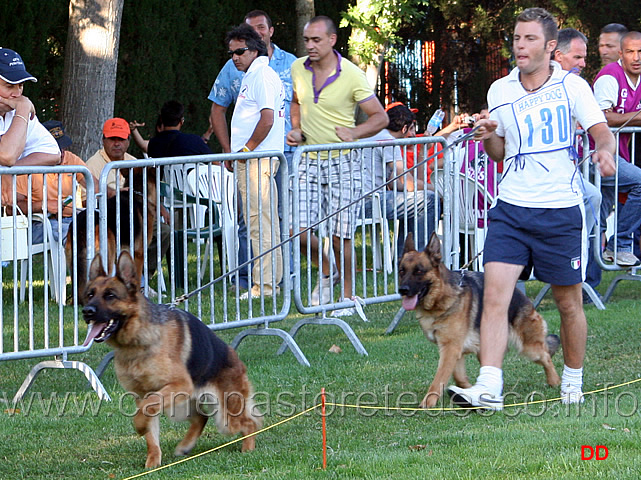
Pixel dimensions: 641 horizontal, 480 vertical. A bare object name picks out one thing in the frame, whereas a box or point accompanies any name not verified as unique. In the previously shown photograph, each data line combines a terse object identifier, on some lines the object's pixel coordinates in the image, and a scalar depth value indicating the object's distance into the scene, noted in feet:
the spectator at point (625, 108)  54.77
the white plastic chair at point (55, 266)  38.24
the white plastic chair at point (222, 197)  44.22
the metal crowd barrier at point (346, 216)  44.91
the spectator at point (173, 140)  65.58
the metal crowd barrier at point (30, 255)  36.22
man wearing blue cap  38.70
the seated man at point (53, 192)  45.37
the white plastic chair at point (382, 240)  48.14
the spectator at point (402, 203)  48.20
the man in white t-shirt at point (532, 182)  32.79
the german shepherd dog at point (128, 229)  42.32
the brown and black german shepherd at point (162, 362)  28.20
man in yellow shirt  50.25
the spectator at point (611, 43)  59.72
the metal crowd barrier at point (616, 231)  54.39
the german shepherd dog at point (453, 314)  36.27
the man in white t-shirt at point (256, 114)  52.45
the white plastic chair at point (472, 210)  53.01
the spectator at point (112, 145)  61.87
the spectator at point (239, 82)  61.58
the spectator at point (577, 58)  51.20
